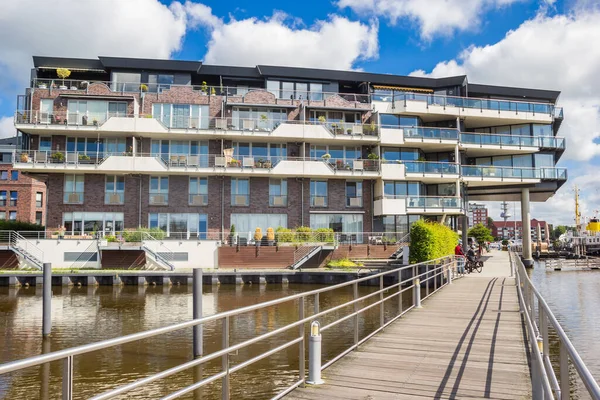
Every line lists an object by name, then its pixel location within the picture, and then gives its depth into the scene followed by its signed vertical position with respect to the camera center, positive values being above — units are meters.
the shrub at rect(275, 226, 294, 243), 34.59 -0.10
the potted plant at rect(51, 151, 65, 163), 35.69 +5.52
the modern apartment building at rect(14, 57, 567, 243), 36.78 +6.83
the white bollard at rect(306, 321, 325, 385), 6.60 -1.56
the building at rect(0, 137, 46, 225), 61.06 +4.97
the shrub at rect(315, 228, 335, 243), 34.97 -0.12
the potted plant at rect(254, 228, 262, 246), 34.28 -0.08
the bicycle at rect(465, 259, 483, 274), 28.20 -1.77
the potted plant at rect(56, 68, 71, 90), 37.72 +12.18
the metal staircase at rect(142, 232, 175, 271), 32.81 -1.19
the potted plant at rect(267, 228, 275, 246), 34.47 -0.09
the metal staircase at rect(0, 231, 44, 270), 31.97 -0.80
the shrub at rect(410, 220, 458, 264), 26.77 -0.44
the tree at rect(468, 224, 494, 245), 68.69 -0.11
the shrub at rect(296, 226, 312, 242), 34.78 -0.10
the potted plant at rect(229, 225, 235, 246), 35.26 +0.00
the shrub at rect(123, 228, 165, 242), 33.38 +0.11
